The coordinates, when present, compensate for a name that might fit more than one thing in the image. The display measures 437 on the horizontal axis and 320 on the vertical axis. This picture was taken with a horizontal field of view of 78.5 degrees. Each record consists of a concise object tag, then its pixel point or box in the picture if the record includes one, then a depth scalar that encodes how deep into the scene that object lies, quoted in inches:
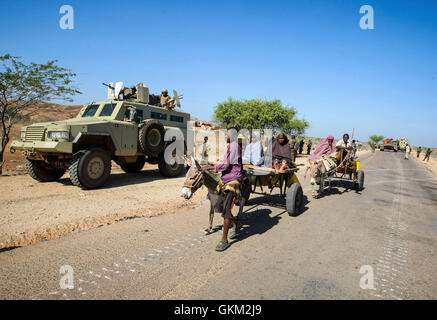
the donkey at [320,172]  322.3
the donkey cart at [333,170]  331.3
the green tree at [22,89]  410.0
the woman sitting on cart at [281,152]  274.1
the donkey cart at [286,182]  234.3
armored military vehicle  317.4
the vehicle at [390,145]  2318.2
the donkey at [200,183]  174.4
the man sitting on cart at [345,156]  388.8
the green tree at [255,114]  1181.1
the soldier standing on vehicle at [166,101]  489.4
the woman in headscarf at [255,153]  270.0
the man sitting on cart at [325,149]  377.1
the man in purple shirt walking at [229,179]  178.1
